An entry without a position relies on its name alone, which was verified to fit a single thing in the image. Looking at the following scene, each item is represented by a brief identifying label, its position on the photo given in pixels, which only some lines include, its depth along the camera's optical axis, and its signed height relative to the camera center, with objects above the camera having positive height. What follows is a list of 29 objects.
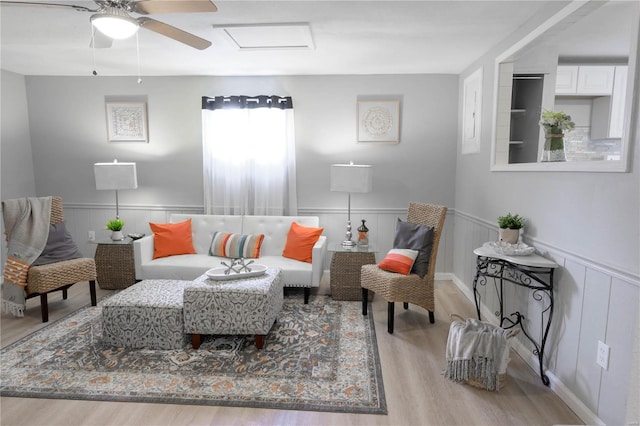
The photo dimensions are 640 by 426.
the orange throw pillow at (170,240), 3.96 -0.69
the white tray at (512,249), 2.44 -0.49
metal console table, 2.29 -0.66
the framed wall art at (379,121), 4.30 +0.63
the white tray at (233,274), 2.86 -0.77
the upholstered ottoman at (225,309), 2.67 -0.96
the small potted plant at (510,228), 2.62 -0.37
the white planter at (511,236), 2.62 -0.42
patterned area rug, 2.21 -1.30
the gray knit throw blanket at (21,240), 3.18 -0.58
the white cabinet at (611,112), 3.75 +0.68
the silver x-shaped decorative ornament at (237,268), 2.97 -0.75
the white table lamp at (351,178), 3.83 -0.03
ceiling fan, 1.82 +0.83
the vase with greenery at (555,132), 2.39 +0.28
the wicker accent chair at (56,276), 3.17 -0.90
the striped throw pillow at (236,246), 3.90 -0.74
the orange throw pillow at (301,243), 3.85 -0.70
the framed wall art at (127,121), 4.50 +0.65
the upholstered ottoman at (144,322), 2.71 -1.08
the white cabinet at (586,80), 3.70 +0.96
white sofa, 3.64 -0.82
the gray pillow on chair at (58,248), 3.41 -0.69
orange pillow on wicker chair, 3.15 -0.73
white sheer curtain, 4.33 +0.24
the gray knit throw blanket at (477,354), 2.28 -1.11
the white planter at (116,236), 3.99 -0.65
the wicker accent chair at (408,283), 3.04 -0.90
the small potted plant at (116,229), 3.97 -0.58
